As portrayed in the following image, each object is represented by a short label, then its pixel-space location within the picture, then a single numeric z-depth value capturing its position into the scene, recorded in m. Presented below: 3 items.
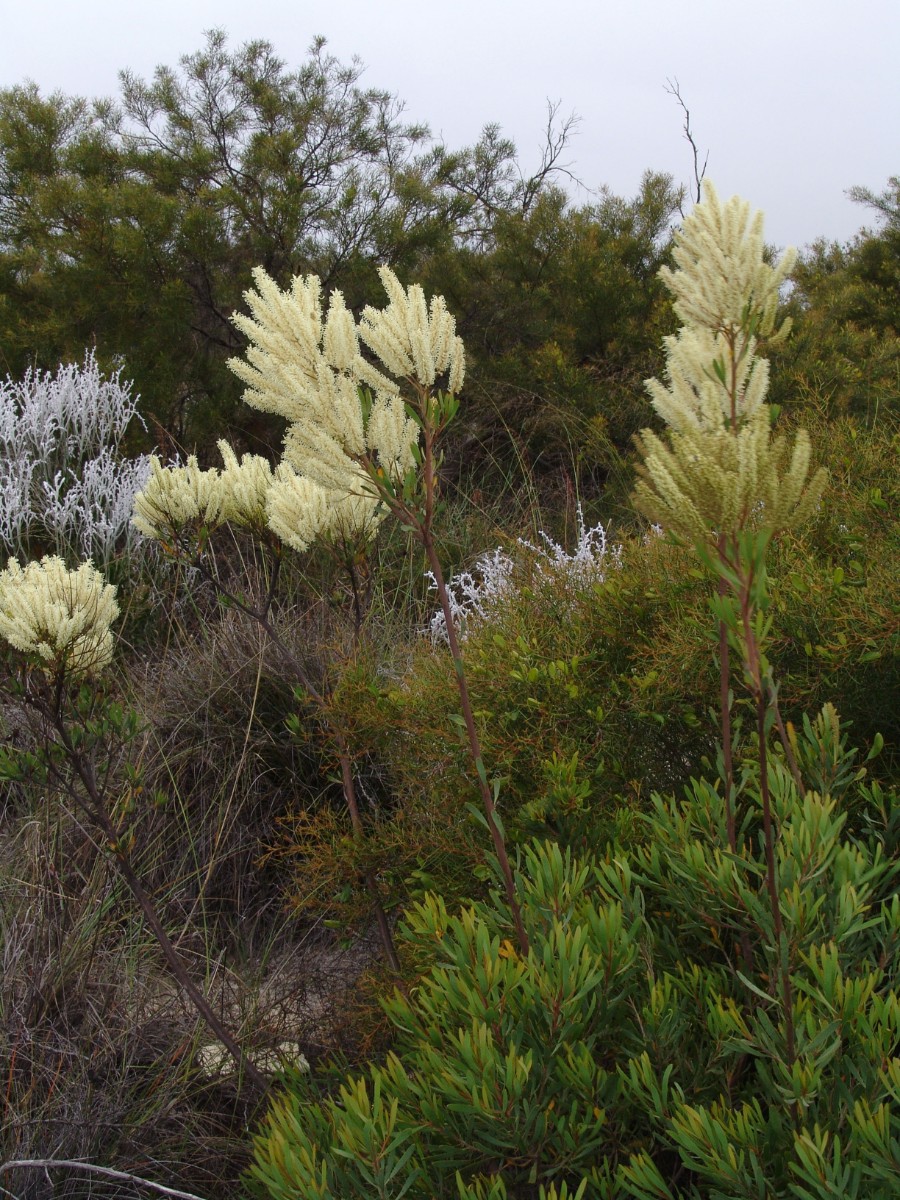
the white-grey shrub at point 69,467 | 5.66
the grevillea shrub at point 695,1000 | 1.12
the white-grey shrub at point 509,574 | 3.02
